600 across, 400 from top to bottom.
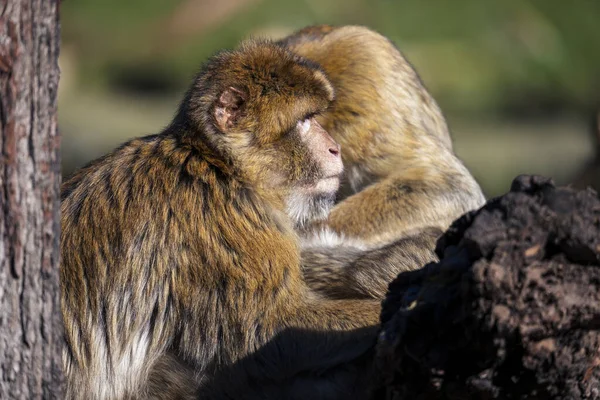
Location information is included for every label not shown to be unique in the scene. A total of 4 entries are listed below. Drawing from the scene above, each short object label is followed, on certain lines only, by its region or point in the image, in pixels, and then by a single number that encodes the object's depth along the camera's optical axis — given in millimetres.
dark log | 6312
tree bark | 6090
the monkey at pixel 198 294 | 8102
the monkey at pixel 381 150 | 10695
